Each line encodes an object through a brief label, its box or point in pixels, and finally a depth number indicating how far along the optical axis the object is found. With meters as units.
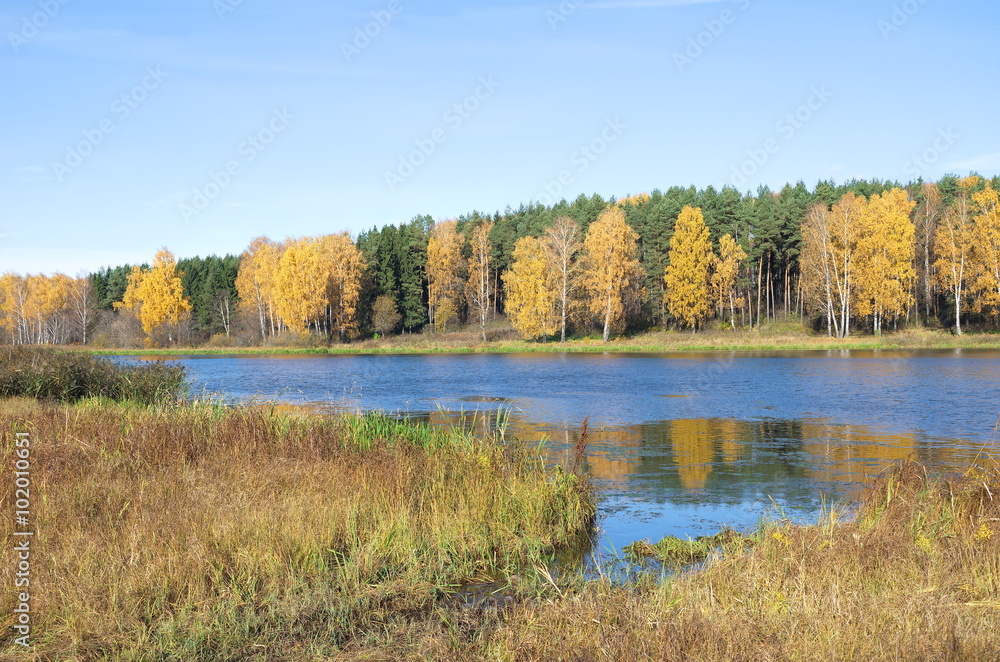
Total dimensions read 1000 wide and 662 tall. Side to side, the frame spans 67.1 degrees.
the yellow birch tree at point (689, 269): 70.81
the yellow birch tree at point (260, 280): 86.88
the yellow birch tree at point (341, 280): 80.25
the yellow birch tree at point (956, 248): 62.83
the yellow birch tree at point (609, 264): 67.94
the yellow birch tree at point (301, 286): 76.69
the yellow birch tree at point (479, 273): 82.56
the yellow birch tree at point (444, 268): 87.19
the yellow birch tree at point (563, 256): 69.19
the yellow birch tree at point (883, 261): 62.38
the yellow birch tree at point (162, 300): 86.44
